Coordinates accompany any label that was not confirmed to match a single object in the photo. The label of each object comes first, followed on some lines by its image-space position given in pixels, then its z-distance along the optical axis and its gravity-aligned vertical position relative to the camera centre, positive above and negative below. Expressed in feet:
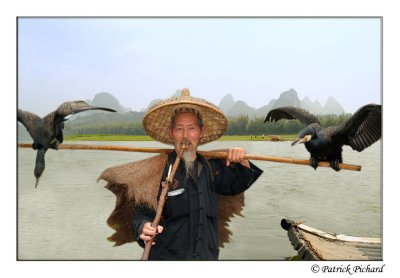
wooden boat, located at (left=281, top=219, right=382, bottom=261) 10.89 -2.86
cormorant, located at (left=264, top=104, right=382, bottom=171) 8.89 +0.06
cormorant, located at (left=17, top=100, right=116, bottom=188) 9.25 +0.29
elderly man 8.97 -0.98
